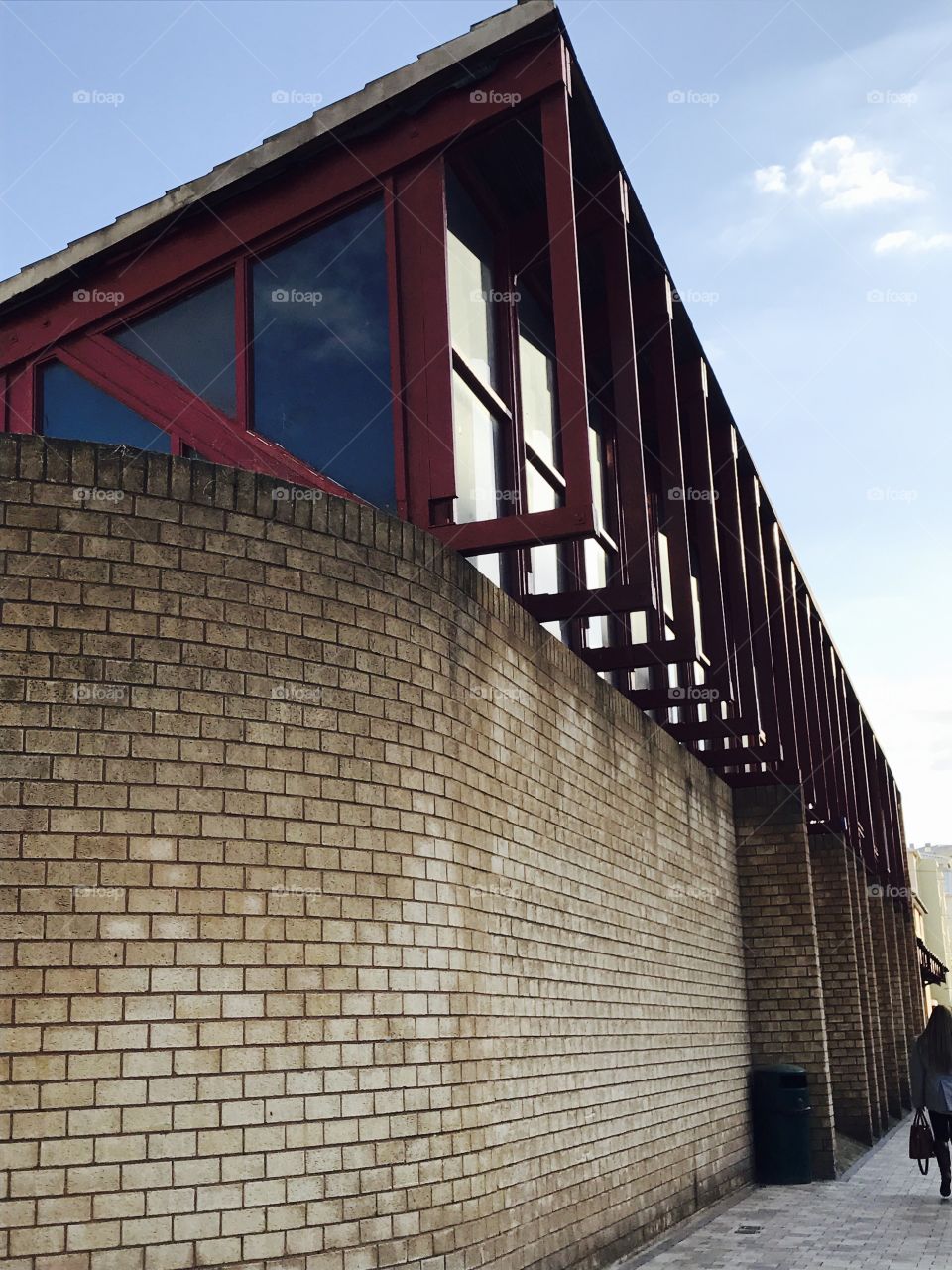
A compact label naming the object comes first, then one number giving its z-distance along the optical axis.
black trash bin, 15.28
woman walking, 12.54
